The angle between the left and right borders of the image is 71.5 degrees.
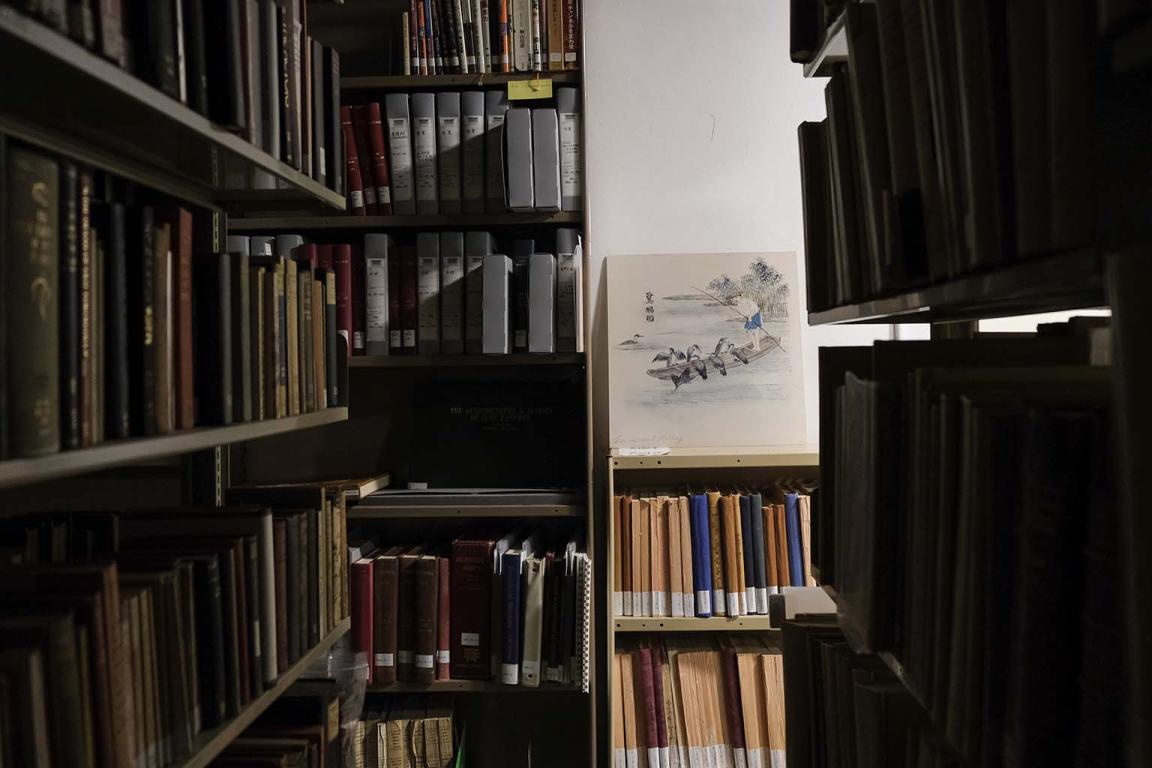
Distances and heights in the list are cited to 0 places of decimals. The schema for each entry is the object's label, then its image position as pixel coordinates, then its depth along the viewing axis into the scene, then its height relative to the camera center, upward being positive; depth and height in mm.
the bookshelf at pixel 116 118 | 759 +366
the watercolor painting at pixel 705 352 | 2422 +126
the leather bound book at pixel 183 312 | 990 +120
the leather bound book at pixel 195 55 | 984 +437
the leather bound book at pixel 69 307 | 783 +102
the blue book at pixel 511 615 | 2047 -556
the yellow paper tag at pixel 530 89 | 2143 +831
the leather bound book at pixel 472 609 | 2086 -547
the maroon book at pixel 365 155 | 2176 +674
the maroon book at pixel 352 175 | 2168 +617
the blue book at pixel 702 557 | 2160 -444
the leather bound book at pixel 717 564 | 2168 -464
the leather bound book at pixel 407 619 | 2094 -572
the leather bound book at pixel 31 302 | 714 +100
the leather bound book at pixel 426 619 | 2074 -568
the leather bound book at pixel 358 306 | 2170 +262
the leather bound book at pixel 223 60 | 1028 +449
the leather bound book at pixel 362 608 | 2070 -534
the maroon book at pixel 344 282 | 2162 +326
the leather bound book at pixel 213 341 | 1055 +86
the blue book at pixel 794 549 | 2156 -427
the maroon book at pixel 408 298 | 2168 +280
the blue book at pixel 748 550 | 2168 -429
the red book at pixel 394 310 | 2166 +248
